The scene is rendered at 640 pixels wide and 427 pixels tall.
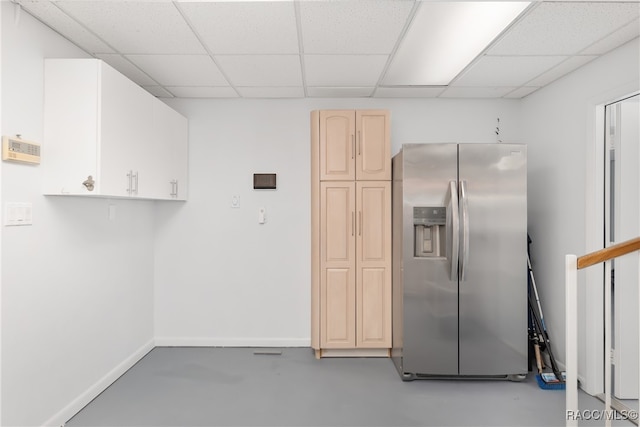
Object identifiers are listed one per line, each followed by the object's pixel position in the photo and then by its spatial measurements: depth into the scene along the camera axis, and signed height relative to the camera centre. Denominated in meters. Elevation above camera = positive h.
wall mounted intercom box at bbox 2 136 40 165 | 1.98 +0.33
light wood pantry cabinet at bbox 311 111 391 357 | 3.43 -0.44
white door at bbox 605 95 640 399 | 2.70 -0.10
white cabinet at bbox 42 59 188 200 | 2.28 +0.49
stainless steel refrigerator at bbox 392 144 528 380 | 3.00 -0.46
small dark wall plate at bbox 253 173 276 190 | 3.75 +0.30
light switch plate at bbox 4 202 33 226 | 2.01 -0.02
